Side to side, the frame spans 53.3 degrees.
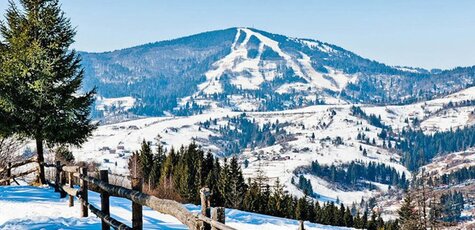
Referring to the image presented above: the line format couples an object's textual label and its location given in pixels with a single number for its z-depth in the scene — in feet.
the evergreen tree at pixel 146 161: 254.88
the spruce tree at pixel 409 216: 185.16
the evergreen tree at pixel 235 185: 221.66
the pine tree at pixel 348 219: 308.60
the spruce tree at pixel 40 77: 85.05
